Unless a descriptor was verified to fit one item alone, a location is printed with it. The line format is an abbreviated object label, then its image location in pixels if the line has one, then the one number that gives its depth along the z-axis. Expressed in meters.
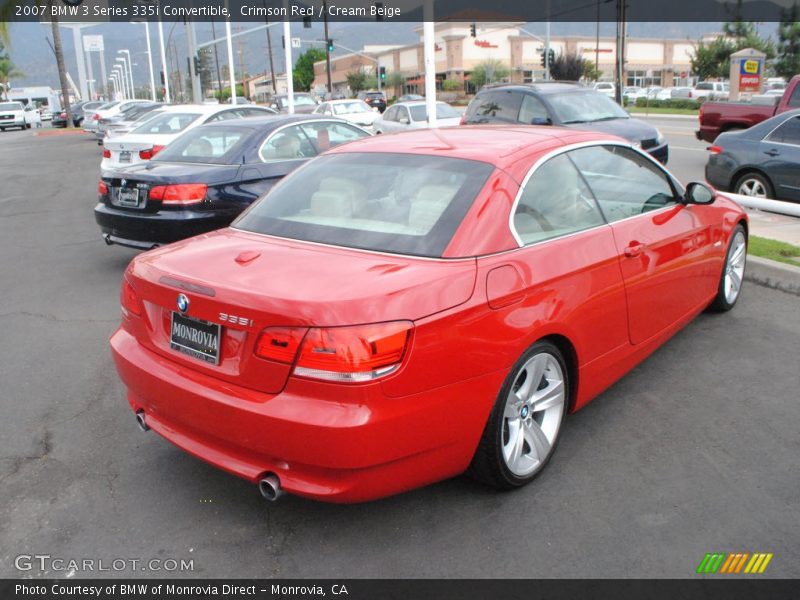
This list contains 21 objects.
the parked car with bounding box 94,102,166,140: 26.01
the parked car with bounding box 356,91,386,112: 51.44
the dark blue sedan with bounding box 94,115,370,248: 7.16
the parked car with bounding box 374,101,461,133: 20.27
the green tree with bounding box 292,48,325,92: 117.94
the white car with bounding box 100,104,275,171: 12.70
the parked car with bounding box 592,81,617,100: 60.92
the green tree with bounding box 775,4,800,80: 48.50
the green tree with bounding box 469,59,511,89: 80.19
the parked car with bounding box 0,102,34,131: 52.78
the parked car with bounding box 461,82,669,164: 12.86
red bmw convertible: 2.88
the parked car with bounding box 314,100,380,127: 26.58
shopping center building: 88.06
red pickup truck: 14.45
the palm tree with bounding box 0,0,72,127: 30.02
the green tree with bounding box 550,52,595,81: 50.50
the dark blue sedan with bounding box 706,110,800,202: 10.08
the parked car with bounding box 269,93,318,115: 39.28
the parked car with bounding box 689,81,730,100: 53.16
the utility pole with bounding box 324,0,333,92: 42.61
